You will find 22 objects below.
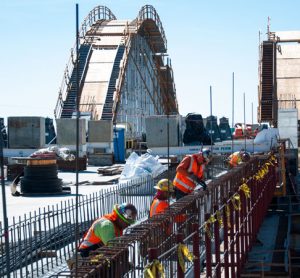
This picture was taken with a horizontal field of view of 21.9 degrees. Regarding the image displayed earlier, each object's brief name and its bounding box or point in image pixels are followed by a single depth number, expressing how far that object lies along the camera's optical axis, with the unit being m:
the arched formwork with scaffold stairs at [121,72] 56.12
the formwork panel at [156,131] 38.88
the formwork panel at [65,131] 41.47
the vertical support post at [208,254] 10.73
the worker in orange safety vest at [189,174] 16.64
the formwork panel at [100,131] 43.84
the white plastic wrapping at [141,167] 26.94
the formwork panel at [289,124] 40.00
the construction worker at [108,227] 9.63
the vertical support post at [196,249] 9.45
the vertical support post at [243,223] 15.41
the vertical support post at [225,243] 12.84
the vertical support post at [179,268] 8.25
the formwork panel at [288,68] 58.94
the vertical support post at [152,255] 6.96
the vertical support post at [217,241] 11.66
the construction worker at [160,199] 13.57
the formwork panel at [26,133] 39.31
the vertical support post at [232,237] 13.16
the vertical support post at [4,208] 5.49
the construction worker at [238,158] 24.66
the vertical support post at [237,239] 14.09
